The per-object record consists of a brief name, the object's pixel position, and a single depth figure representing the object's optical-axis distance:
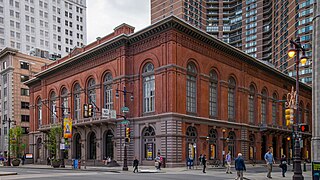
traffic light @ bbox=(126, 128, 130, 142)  36.89
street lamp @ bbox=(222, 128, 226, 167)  50.29
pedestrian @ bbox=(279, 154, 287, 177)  27.67
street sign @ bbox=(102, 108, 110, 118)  39.45
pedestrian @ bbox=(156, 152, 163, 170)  36.03
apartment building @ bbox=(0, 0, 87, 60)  109.38
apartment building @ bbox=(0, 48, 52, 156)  83.19
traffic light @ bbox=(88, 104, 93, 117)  34.89
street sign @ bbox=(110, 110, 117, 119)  41.19
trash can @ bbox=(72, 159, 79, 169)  42.98
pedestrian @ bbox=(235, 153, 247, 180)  22.88
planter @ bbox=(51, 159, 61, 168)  48.36
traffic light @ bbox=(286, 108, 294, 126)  22.69
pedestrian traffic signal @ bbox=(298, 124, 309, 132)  20.94
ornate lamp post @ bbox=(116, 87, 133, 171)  36.75
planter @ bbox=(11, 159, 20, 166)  57.98
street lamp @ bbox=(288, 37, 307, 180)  20.55
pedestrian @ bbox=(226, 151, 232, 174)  32.24
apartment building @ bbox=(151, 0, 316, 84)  101.82
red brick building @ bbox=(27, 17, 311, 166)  43.69
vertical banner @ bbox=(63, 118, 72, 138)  44.50
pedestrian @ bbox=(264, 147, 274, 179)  26.23
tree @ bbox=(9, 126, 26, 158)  64.74
